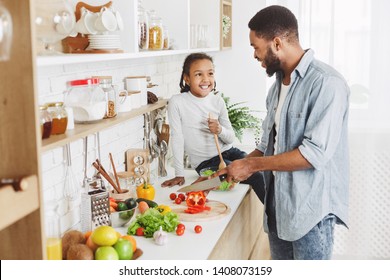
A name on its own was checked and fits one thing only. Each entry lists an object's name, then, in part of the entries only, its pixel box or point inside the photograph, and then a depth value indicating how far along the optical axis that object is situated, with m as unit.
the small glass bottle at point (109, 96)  2.10
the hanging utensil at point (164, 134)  2.97
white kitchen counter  1.83
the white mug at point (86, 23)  1.84
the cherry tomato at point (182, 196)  2.45
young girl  2.80
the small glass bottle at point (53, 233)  1.57
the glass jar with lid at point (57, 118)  1.67
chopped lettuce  2.01
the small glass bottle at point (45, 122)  1.58
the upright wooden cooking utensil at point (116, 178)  2.28
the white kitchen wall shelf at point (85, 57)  1.38
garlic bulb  1.92
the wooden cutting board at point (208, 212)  2.21
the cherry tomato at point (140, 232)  2.02
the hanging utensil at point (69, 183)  2.00
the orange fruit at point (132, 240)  1.85
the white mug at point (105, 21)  1.83
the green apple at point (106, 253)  1.71
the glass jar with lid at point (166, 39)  2.54
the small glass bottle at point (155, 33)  2.37
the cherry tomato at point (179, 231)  2.02
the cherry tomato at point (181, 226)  2.04
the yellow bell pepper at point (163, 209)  2.19
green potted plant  3.71
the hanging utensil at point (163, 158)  2.96
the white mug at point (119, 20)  1.87
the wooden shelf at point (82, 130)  1.55
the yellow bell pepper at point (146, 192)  2.44
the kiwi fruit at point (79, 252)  1.71
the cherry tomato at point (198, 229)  2.04
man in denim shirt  2.03
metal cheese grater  1.97
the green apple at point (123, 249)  1.75
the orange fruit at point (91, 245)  1.79
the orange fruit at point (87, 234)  1.87
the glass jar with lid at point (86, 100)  1.89
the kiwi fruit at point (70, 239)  1.81
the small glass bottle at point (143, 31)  2.25
